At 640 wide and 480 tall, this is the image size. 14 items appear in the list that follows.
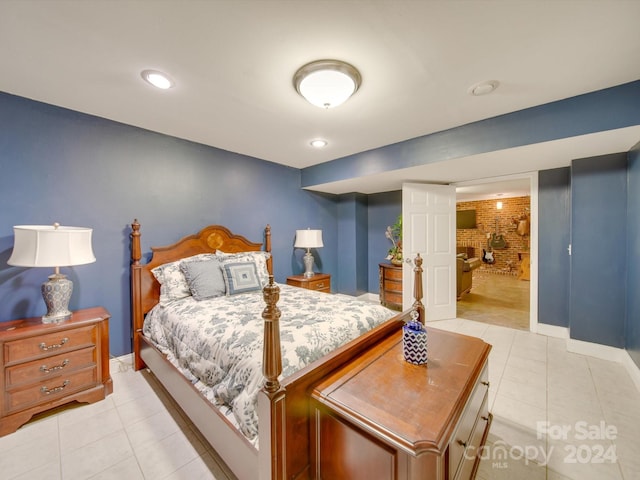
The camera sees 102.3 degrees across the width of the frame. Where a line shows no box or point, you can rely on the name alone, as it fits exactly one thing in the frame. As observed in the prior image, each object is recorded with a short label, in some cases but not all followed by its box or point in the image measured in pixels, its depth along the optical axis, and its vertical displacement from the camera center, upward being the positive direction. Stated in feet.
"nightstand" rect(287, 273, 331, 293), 12.40 -2.20
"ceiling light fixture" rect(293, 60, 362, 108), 5.36 +3.41
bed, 3.50 -2.24
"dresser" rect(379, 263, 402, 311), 13.44 -2.62
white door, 12.26 -0.25
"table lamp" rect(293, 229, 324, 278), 12.86 -0.24
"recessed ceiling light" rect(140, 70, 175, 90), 5.74 +3.68
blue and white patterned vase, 4.47 -1.86
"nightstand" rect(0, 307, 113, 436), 5.61 -3.00
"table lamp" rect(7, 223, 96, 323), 5.75 -0.37
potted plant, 13.73 -0.23
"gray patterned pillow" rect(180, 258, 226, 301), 8.00 -1.30
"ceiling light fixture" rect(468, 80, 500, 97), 6.18 +3.69
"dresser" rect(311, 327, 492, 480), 2.98 -2.29
